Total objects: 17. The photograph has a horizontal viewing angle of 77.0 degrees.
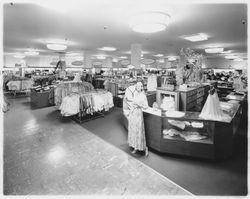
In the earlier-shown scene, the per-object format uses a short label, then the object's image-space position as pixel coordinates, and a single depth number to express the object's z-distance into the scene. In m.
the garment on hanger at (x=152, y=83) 6.39
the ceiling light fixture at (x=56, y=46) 6.55
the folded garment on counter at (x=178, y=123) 3.26
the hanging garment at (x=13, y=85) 10.43
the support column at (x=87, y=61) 13.10
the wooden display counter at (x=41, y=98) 7.42
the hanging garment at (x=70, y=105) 5.00
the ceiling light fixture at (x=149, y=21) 2.88
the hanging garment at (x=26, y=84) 10.84
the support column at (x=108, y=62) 18.21
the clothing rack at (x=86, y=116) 5.33
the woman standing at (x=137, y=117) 3.13
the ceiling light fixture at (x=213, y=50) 7.93
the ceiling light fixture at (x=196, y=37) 5.61
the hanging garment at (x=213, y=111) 2.96
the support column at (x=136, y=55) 8.70
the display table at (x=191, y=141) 2.91
